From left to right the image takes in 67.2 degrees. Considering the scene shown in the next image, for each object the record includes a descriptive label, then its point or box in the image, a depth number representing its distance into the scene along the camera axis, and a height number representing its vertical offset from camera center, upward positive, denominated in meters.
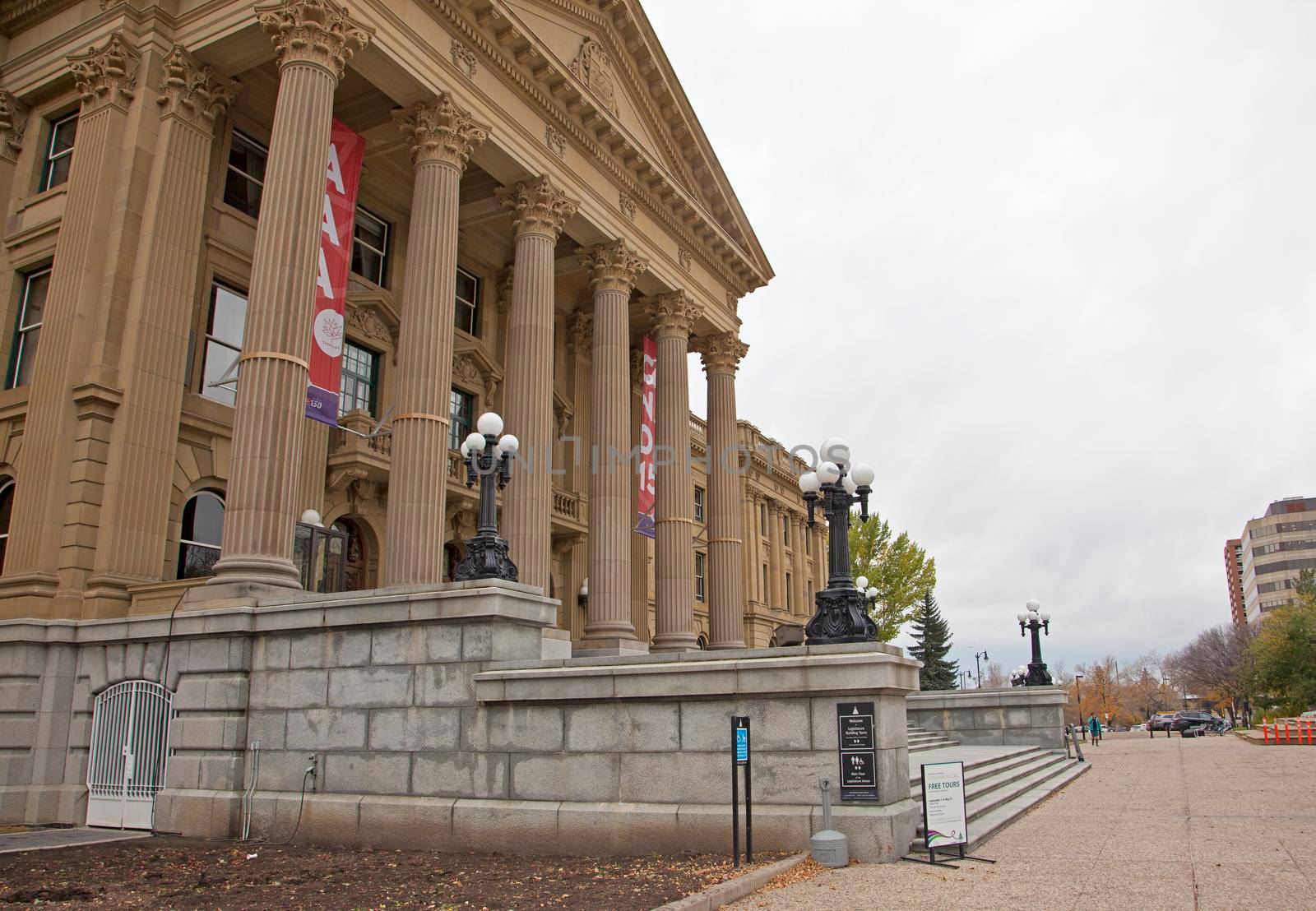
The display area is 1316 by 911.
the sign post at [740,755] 11.08 -0.66
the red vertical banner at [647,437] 28.92 +7.51
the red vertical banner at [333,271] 19.00 +8.18
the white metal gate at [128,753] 16.31 -1.02
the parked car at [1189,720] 61.19 -1.43
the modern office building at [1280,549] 155.88 +23.24
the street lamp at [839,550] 13.50 +2.02
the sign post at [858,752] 11.83 -0.66
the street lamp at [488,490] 14.64 +3.00
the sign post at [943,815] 11.62 -1.36
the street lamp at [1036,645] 31.25 +1.58
